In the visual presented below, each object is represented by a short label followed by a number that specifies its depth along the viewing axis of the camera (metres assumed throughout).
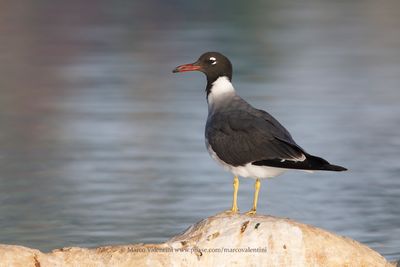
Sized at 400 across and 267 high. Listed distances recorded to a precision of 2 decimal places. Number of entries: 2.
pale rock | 17.61
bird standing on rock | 19.00
